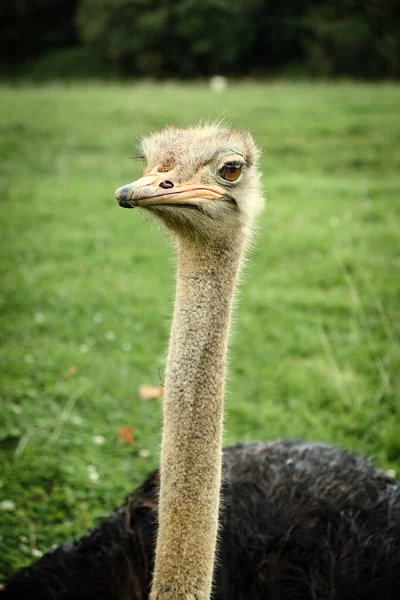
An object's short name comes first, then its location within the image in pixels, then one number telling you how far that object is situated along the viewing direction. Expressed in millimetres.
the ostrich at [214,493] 1663
